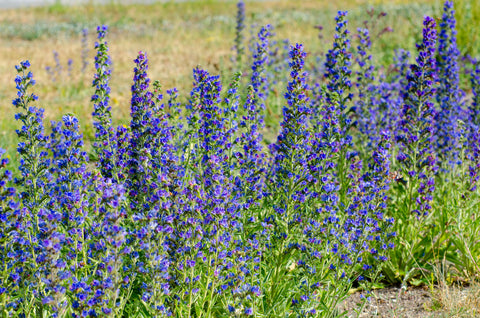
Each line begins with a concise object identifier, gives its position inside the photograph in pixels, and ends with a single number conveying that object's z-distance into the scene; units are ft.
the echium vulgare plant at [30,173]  21.67
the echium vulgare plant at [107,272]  18.17
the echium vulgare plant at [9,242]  20.11
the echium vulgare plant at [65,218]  19.03
